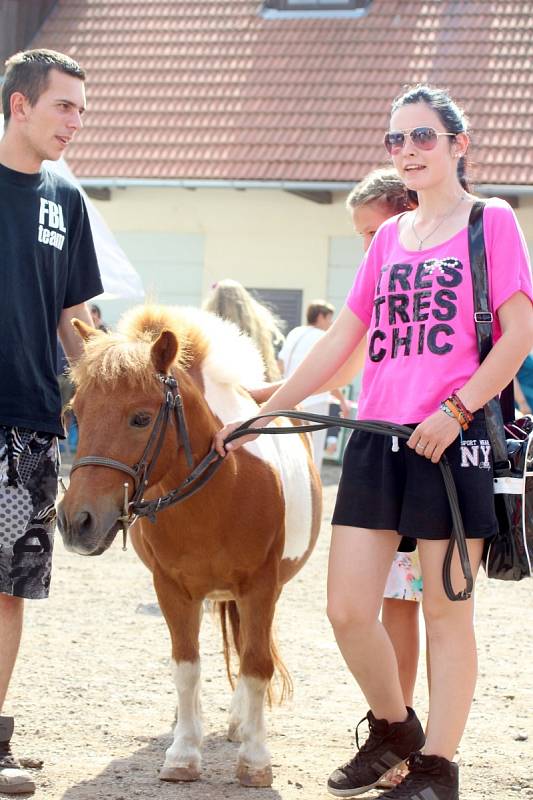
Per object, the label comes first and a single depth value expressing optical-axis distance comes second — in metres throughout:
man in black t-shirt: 3.91
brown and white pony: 3.68
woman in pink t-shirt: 3.32
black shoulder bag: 3.35
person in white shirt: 9.21
